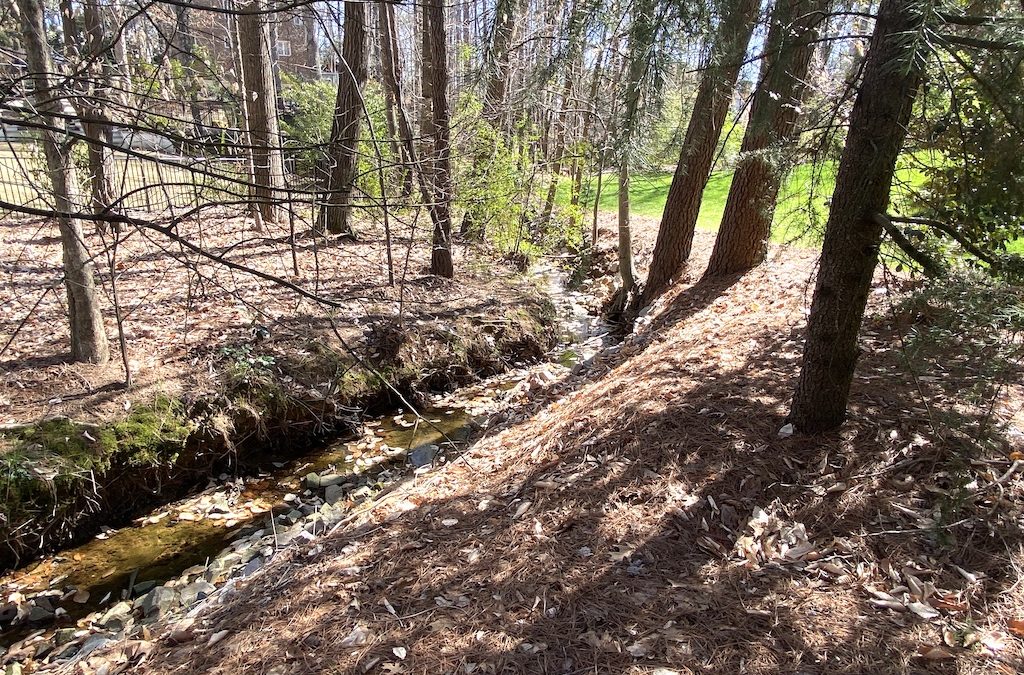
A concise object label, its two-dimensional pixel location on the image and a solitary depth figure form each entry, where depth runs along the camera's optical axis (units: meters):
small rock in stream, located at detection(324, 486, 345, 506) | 5.27
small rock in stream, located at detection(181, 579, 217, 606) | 4.07
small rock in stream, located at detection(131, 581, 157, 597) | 4.23
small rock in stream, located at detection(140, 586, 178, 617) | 4.03
